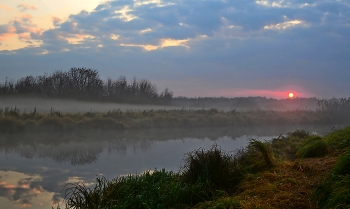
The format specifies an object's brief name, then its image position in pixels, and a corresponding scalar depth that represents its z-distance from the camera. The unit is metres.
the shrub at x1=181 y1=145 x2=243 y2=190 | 5.96
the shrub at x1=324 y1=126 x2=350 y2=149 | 7.77
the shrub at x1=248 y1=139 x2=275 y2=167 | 6.67
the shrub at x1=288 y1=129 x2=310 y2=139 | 14.80
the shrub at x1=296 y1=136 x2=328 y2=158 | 7.89
